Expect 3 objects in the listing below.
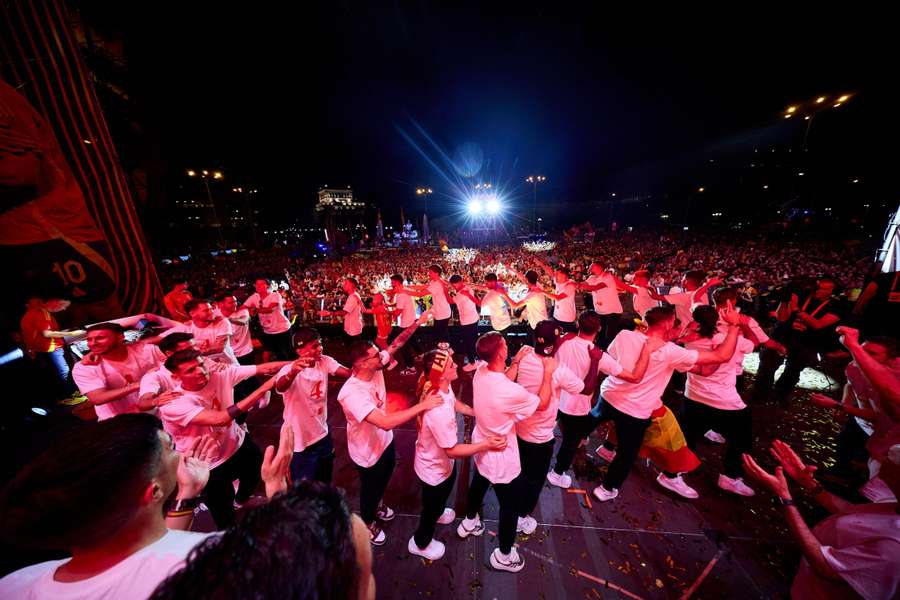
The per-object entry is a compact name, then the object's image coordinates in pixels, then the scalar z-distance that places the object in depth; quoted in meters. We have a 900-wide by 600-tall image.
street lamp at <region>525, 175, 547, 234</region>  34.29
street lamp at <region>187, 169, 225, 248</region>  24.42
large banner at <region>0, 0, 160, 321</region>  4.36
